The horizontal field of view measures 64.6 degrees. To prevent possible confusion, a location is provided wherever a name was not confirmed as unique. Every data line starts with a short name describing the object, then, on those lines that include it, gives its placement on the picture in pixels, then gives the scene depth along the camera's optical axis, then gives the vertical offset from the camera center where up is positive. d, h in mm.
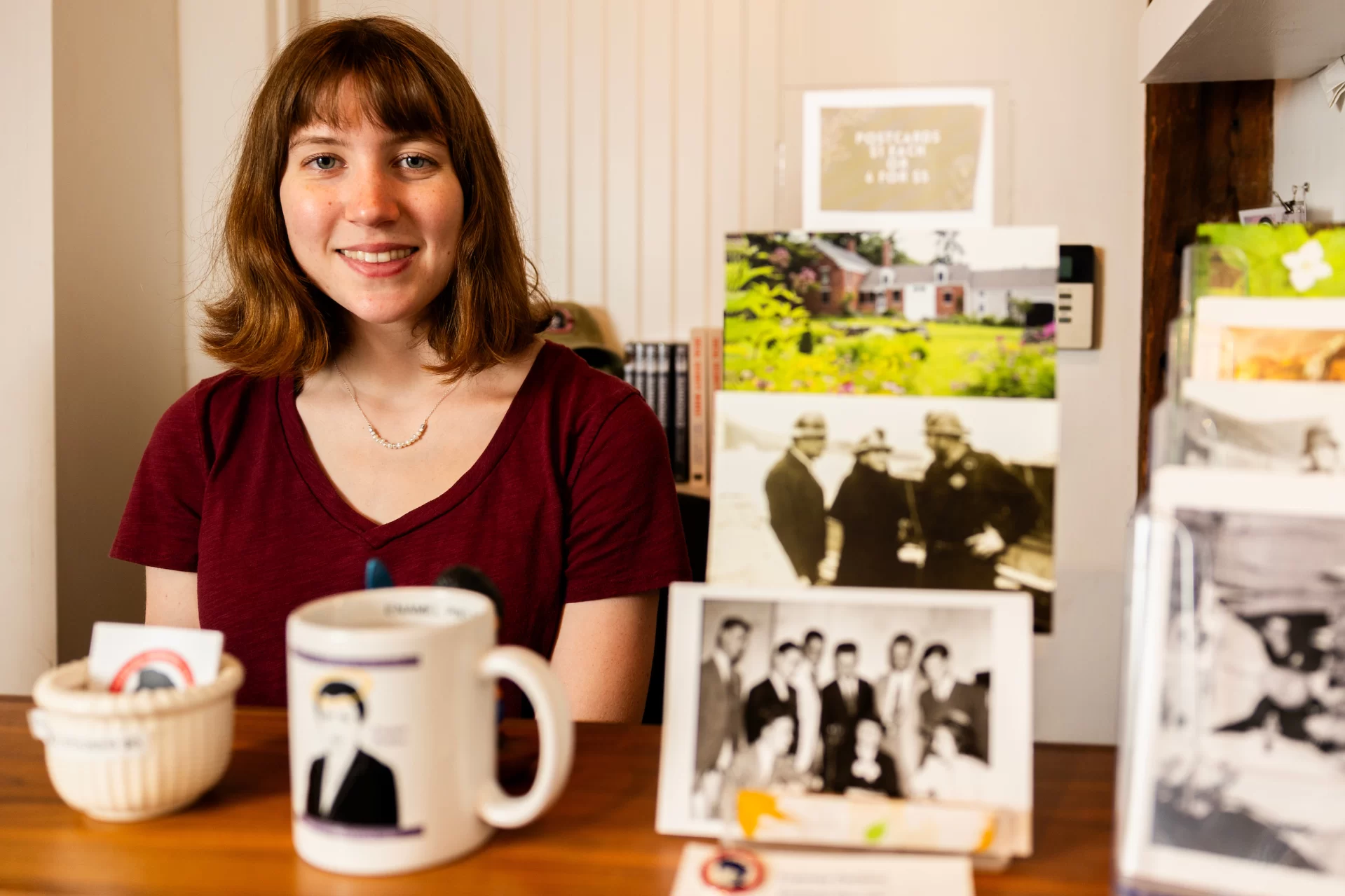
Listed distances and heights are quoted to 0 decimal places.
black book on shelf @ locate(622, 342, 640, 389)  2624 +30
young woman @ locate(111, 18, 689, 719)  1127 -50
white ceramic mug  502 -176
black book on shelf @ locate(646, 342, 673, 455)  2588 +12
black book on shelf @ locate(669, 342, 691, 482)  2549 -79
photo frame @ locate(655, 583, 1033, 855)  545 -177
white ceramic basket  553 -195
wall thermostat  2449 +197
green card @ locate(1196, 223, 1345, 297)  548 +64
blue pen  617 -116
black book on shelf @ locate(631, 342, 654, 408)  2602 +27
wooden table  505 -239
